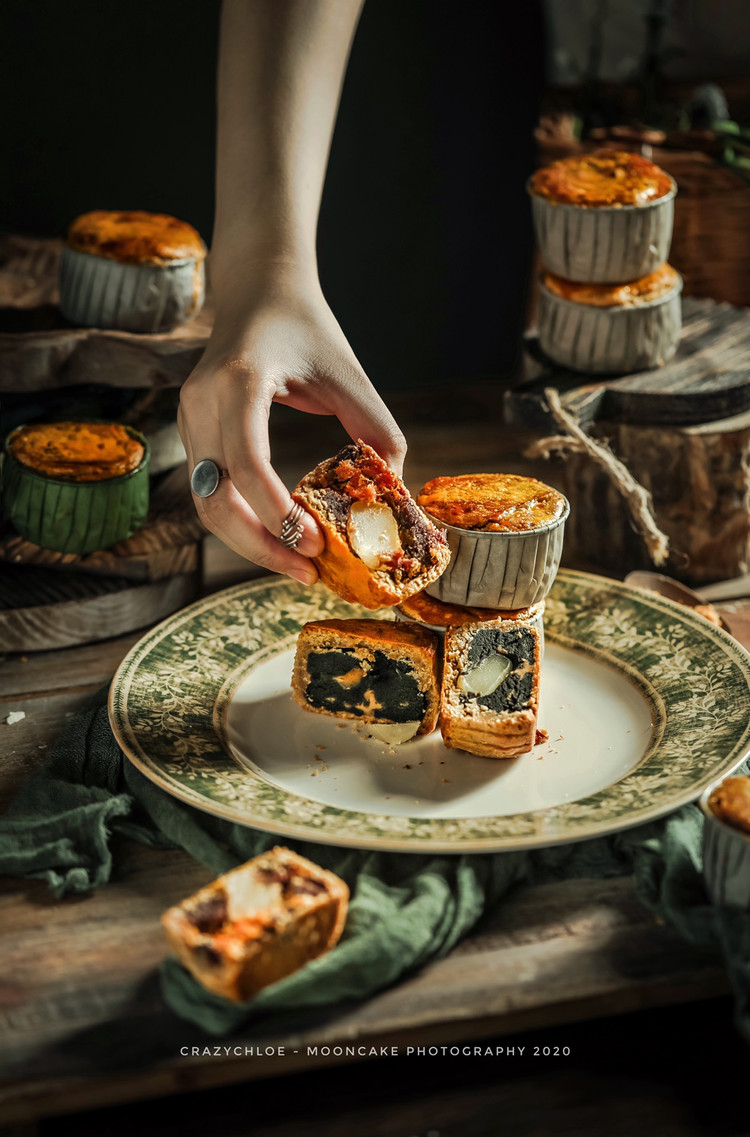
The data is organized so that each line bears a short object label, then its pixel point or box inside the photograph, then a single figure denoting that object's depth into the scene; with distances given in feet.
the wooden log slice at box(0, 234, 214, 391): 2.59
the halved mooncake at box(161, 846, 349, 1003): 1.88
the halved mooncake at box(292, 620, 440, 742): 2.28
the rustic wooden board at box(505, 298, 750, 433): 2.73
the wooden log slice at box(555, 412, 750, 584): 2.77
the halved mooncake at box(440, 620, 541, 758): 2.22
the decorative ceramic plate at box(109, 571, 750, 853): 2.09
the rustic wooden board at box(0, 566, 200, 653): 2.55
